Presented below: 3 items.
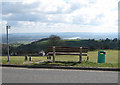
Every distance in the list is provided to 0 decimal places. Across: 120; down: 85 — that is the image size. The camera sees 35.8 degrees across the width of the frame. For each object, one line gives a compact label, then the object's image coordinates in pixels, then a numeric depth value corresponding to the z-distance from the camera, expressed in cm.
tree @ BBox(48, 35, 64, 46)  3700
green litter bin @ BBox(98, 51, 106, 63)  1152
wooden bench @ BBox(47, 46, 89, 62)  1173
